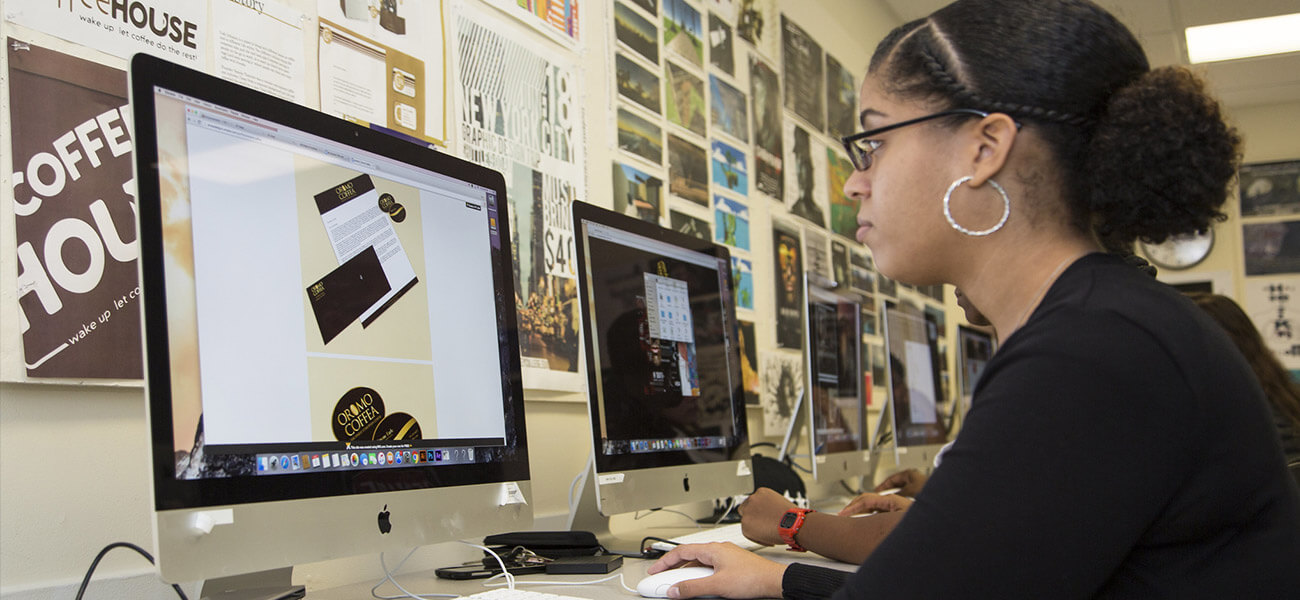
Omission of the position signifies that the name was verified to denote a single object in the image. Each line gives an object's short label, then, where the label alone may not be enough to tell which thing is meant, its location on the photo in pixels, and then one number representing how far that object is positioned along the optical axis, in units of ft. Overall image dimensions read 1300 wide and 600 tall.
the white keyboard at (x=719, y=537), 5.23
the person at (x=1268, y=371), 7.35
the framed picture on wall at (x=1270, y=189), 20.02
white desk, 3.81
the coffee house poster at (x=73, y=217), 3.48
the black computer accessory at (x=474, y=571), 4.30
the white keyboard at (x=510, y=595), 3.44
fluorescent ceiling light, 15.42
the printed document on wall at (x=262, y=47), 4.27
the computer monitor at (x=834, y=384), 7.58
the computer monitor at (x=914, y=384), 9.13
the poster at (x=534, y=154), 5.83
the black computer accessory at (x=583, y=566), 4.36
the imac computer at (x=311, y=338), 2.81
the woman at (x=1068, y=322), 2.32
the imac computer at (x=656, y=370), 4.98
